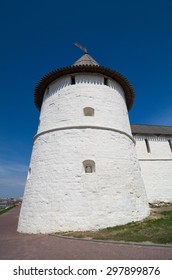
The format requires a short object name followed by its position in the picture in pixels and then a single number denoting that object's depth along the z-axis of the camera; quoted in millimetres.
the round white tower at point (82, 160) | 9125
